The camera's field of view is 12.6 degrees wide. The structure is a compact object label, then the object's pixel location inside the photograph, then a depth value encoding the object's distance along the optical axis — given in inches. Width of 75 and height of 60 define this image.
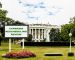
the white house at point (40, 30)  6555.1
